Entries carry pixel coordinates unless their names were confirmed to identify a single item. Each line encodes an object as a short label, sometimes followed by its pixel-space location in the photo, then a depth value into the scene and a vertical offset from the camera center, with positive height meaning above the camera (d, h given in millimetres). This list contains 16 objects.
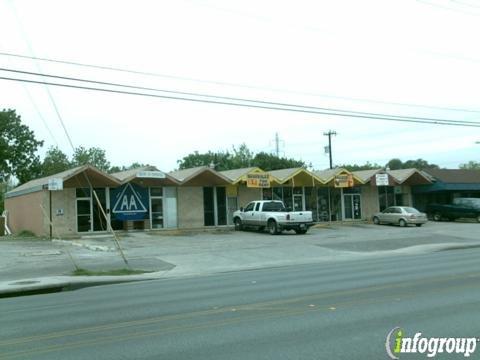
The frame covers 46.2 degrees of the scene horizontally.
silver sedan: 39125 -734
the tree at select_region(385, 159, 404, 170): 112769 +8652
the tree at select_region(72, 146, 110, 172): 70312 +7815
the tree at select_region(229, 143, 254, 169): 81250 +8036
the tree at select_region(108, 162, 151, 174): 84175 +7565
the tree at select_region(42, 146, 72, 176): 61594 +6425
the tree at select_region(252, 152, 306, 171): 76625 +6675
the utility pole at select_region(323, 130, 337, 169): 69125 +8403
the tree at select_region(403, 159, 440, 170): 109062 +8269
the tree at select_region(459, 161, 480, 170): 107400 +7467
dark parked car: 41938 -438
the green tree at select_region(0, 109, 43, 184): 58750 +7512
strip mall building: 32312 +1190
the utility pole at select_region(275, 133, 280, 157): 86812 +10160
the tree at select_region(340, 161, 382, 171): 86894 +6494
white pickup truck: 32281 -402
